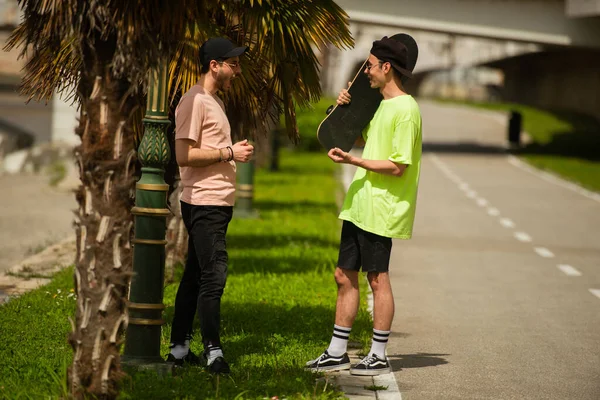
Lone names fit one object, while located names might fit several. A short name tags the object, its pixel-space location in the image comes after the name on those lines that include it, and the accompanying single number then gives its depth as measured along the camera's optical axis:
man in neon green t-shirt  13.70
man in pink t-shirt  13.00
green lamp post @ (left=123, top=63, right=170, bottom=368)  12.37
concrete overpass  67.50
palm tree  10.56
